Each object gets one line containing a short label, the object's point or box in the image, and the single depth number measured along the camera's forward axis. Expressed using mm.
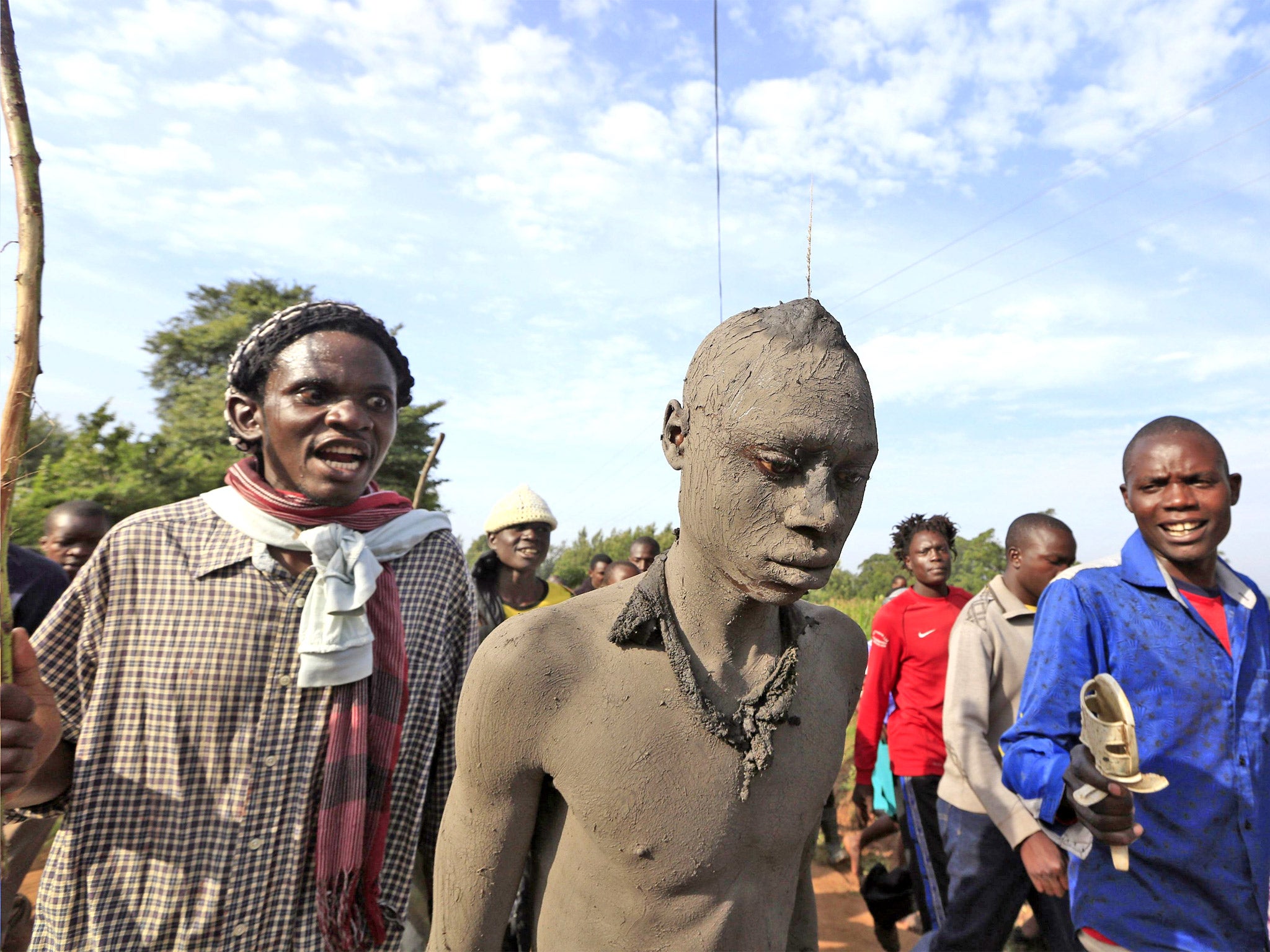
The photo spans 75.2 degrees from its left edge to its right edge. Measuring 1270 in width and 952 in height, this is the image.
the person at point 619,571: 7062
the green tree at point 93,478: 7000
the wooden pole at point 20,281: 1383
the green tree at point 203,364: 15798
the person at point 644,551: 8117
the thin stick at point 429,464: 7494
